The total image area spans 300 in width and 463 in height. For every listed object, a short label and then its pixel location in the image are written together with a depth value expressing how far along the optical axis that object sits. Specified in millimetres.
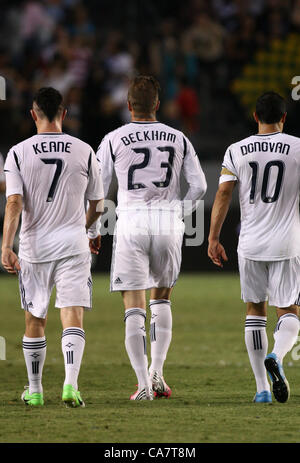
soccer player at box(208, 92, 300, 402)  13859
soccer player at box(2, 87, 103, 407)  13539
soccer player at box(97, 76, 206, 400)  14273
